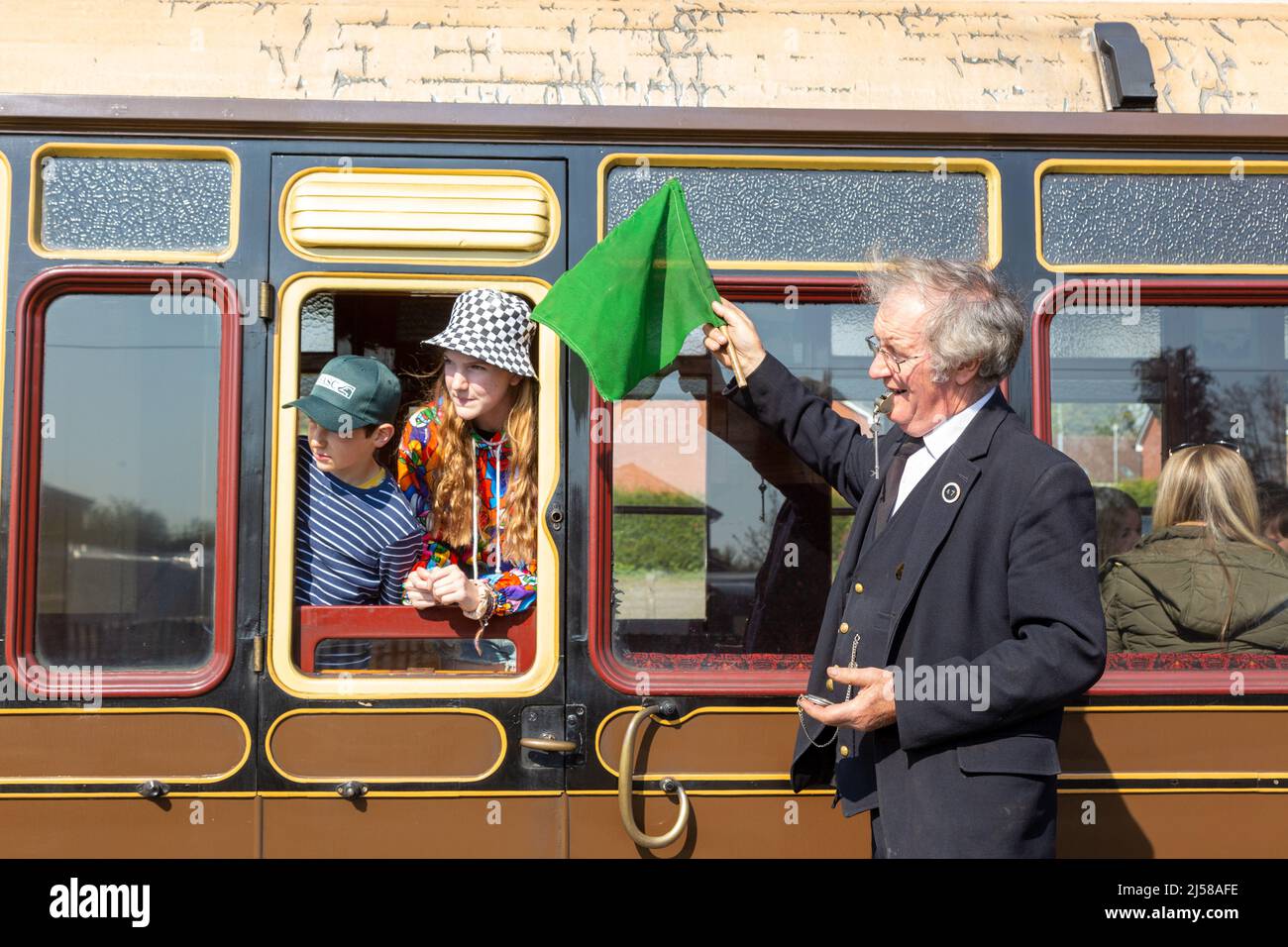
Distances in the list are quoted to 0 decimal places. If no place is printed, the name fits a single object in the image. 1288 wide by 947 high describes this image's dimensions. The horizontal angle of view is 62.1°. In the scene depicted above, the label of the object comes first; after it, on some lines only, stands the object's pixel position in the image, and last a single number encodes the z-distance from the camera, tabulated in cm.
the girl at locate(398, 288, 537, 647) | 255
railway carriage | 251
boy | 257
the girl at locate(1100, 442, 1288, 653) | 276
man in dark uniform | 198
